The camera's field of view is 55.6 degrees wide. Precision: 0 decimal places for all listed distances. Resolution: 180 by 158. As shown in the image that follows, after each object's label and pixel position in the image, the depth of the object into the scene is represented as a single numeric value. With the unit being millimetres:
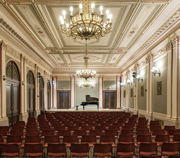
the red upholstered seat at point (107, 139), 5141
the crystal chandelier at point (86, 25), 5453
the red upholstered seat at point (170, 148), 4318
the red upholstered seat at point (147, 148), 4324
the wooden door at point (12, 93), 9471
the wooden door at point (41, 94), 16609
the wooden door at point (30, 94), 12984
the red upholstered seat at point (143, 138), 5238
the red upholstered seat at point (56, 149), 4281
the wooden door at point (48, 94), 20498
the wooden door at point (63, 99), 22312
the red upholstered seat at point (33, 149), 4301
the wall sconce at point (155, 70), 10391
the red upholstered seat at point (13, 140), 5133
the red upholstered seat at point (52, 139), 5047
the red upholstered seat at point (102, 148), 4258
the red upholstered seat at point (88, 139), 5109
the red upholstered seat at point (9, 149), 4251
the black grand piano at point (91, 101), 20000
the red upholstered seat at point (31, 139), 5113
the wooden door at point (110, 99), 22562
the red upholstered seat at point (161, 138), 5186
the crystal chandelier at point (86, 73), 14219
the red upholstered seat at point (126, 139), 5227
